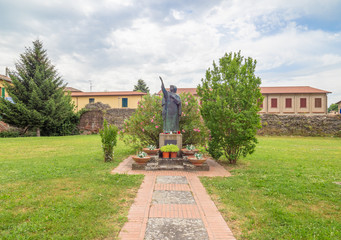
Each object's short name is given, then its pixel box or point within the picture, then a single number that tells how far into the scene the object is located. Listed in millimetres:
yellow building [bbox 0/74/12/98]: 23847
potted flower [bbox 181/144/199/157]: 7938
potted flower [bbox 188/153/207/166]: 6821
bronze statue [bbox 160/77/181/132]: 8188
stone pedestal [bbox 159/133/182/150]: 7980
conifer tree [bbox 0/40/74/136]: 17578
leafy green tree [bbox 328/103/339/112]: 72625
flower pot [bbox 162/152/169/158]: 7633
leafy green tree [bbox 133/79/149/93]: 50469
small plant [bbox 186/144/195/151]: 8299
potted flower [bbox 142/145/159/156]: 7871
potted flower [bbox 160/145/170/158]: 7509
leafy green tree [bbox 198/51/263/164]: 7020
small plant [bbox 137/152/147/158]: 7077
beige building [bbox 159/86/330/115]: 29391
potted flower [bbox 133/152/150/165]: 6946
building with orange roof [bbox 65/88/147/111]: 31188
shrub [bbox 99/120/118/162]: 7672
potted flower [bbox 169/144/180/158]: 7500
